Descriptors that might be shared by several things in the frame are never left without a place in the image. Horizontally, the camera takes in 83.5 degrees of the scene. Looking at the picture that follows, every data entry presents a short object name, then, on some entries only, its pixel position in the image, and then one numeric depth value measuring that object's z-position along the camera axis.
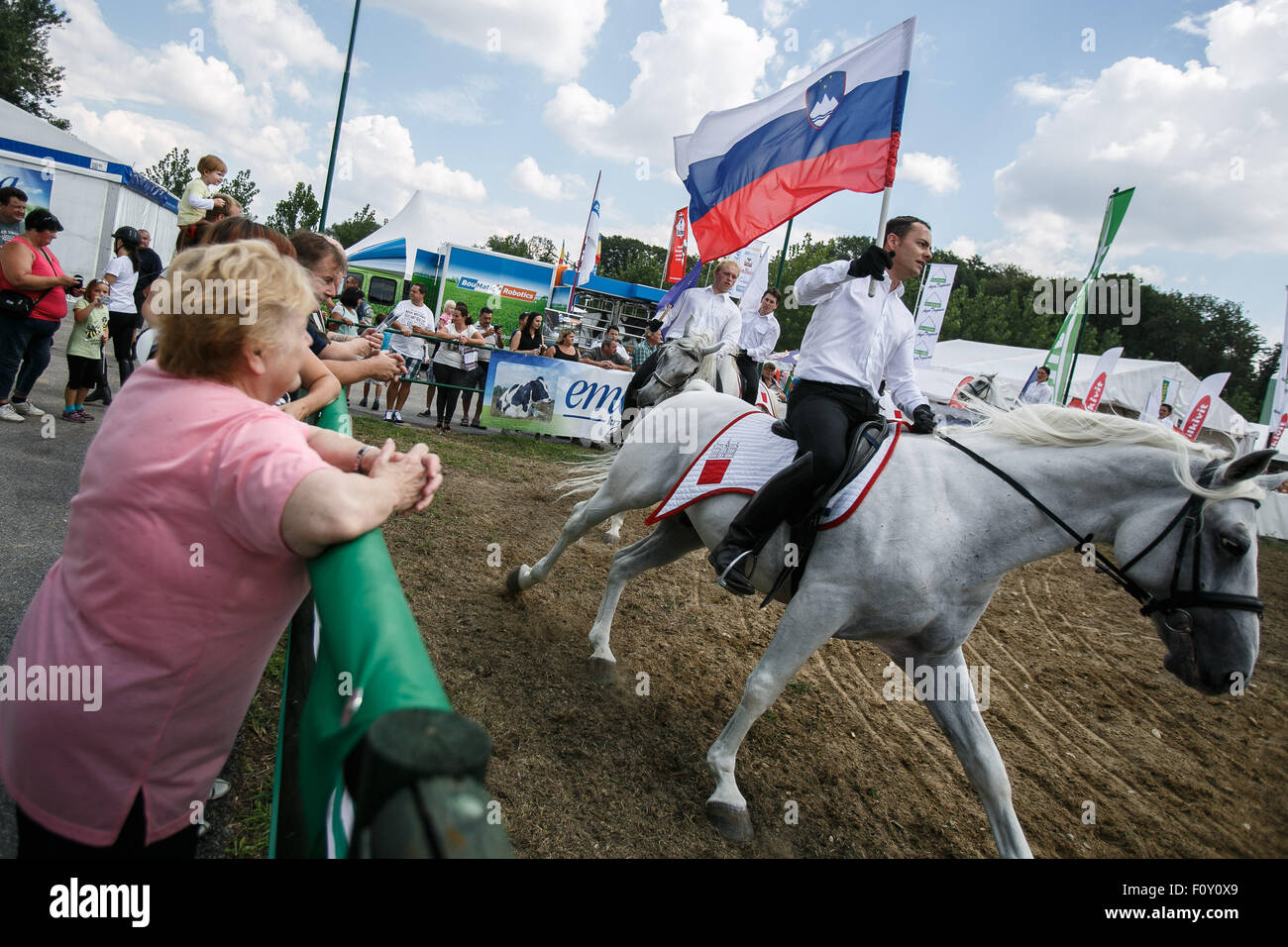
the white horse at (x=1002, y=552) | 2.94
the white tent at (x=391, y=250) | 22.75
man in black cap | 9.04
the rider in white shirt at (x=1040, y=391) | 14.81
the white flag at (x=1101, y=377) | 16.86
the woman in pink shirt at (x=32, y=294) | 6.41
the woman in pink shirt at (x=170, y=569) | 1.25
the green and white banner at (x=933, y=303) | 19.16
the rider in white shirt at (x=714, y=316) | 7.34
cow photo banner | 12.34
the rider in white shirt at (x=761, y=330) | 8.72
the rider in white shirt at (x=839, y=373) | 3.54
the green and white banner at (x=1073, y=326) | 13.06
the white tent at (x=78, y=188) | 19.47
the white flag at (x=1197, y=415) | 17.95
